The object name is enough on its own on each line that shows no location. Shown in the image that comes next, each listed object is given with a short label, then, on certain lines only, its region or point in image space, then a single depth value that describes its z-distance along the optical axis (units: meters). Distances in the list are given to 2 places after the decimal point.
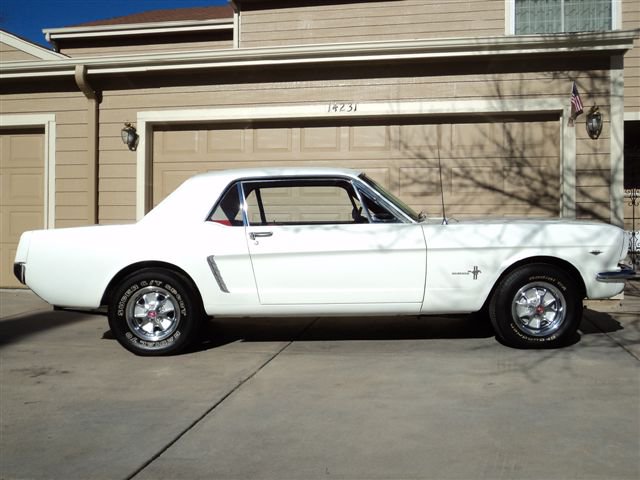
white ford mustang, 5.54
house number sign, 8.70
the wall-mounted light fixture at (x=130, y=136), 9.12
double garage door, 8.45
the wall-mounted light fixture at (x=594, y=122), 7.97
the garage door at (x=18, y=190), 9.74
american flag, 7.79
